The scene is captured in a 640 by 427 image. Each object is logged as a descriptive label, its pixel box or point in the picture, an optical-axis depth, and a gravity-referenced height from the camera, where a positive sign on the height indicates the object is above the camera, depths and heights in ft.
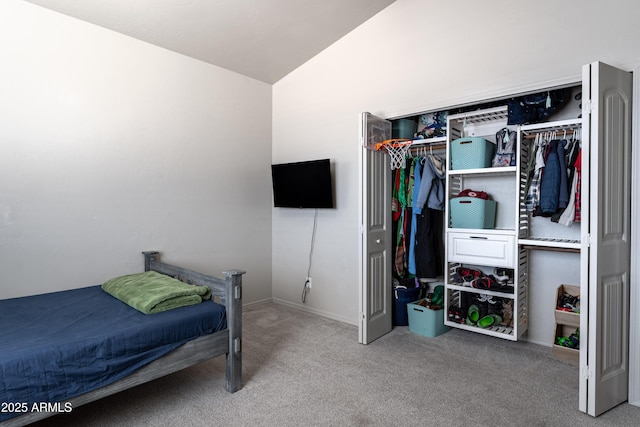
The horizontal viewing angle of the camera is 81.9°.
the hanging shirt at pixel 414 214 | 11.53 -0.31
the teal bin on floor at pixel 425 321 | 11.11 -3.57
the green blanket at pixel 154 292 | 7.57 -1.89
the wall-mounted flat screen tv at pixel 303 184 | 12.62 +0.74
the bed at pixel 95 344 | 5.50 -2.38
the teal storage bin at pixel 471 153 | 10.25 +1.44
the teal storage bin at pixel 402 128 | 11.94 +2.47
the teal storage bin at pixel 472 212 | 10.36 -0.24
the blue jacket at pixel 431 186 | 11.19 +0.55
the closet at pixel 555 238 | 6.92 -0.90
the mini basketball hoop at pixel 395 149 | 10.89 +1.68
